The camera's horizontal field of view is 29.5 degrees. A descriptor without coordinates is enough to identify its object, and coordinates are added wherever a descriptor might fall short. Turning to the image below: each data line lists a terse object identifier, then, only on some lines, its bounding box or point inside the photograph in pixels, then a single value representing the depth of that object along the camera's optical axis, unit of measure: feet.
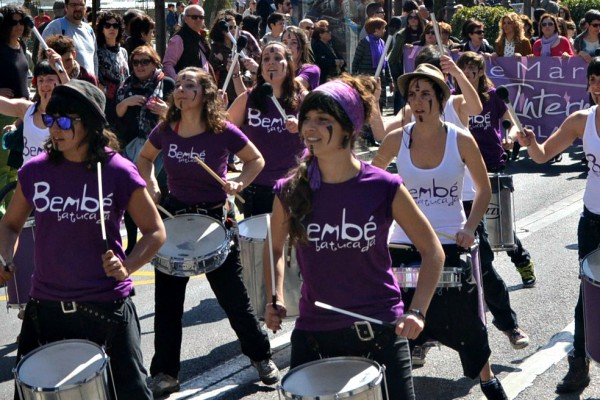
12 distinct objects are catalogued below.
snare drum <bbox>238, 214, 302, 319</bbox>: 20.89
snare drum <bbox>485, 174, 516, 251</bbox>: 26.78
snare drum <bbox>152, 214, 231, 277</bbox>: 19.76
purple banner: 49.78
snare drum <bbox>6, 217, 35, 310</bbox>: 21.88
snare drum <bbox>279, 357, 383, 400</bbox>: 12.57
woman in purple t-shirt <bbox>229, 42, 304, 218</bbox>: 24.23
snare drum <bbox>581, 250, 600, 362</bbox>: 17.04
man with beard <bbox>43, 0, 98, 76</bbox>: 35.27
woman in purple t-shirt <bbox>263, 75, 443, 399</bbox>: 13.92
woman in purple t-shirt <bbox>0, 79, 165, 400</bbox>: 15.01
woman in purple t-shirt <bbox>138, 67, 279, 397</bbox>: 20.90
